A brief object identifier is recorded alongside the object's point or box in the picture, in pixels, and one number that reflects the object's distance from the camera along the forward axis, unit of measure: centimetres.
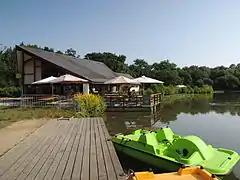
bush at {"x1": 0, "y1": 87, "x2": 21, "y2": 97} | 1972
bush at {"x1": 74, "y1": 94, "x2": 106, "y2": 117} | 1022
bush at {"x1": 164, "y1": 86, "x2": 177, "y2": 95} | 2744
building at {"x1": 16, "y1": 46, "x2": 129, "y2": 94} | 1636
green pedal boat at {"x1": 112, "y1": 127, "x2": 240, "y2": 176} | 436
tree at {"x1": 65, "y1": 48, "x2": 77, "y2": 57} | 5404
